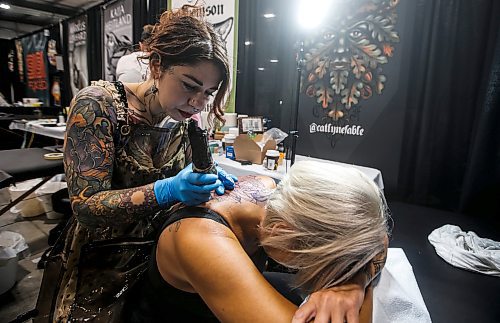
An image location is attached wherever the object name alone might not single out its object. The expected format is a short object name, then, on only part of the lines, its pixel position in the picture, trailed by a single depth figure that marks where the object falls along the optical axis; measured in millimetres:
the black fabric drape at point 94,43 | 4648
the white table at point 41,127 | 3318
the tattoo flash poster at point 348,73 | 2305
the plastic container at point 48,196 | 2912
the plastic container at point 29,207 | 2918
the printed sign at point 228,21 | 3033
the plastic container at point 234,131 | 2424
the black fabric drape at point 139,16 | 3882
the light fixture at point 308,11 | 1852
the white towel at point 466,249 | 1483
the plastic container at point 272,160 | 1957
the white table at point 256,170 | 1909
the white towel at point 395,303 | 951
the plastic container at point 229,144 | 2249
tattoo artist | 893
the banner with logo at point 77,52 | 5034
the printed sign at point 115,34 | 4152
